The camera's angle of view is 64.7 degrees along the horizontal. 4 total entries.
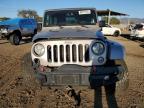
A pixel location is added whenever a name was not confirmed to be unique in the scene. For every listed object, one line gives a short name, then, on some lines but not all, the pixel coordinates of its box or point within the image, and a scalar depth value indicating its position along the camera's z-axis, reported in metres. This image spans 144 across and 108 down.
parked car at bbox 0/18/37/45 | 7.80
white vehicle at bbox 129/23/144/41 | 8.88
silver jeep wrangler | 2.10
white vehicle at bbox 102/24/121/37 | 11.77
